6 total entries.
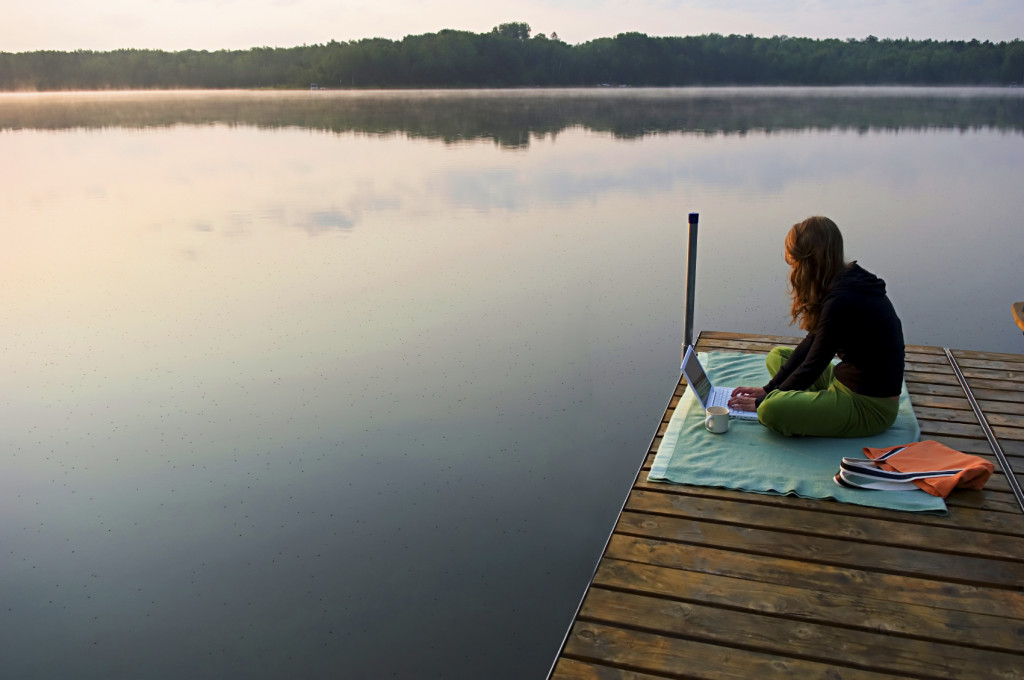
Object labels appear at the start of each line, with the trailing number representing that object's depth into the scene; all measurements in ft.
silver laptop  11.06
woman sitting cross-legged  9.74
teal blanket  8.86
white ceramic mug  10.47
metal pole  15.20
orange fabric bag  8.86
